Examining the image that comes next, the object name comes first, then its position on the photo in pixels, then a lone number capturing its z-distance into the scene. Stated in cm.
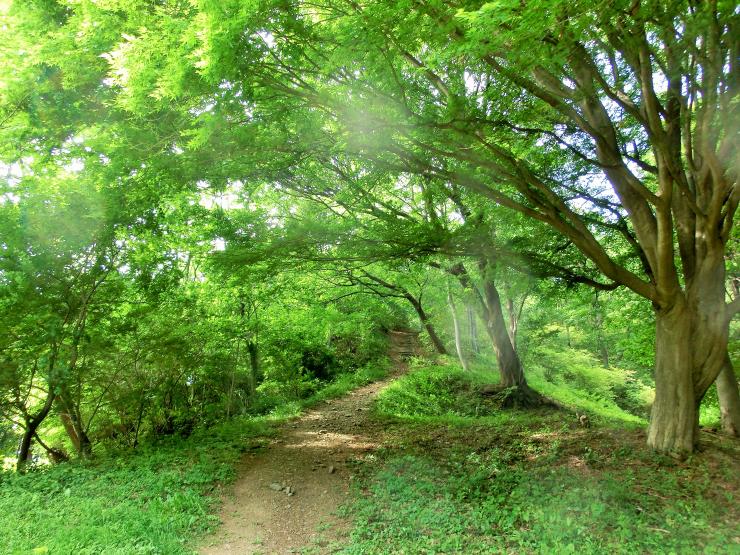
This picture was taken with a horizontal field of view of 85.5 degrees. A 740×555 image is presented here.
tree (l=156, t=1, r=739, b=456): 318
